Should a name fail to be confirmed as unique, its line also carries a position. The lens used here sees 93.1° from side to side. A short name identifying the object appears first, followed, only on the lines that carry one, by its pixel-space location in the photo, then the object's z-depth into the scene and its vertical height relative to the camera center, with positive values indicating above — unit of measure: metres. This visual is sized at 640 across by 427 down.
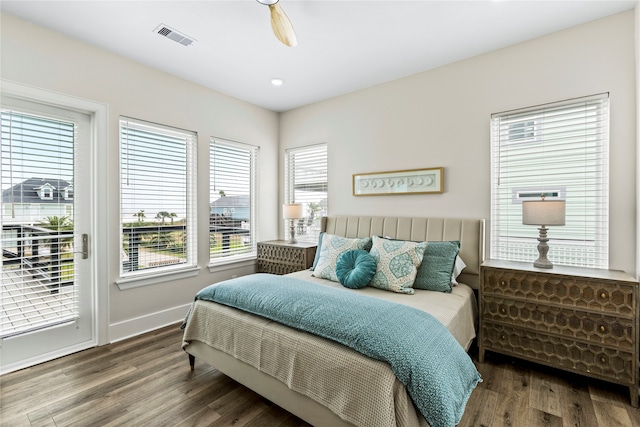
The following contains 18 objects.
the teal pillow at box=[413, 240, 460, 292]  2.53 -0.48
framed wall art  3.16 +0.32
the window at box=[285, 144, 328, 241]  4.14 +0.38
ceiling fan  1.91 +1.22
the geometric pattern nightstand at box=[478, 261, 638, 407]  2.00 -0.77
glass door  2.37 -0.21
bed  1.38 -0.83
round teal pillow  2.56 -0.50
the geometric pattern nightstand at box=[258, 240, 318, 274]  3.69 -0.58
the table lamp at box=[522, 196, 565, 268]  2.27 -0.04
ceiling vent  2.45 +1.47
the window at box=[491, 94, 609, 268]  2.43 +0.31
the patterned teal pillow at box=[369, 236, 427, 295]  2.50 -0.46
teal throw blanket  1.35 -0.64
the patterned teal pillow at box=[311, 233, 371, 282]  2.89 -0.41
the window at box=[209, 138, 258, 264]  3.78 +0.14
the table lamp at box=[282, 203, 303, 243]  3.93 +0.00
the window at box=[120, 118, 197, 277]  3.03 +0.14
